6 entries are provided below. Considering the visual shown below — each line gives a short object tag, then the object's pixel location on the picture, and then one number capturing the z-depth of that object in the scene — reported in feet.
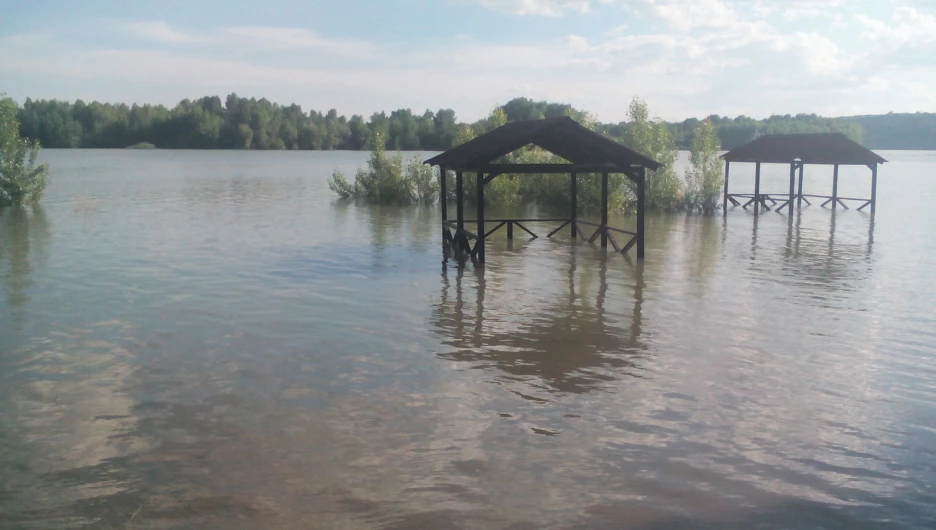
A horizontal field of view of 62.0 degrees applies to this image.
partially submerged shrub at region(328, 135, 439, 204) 136.98
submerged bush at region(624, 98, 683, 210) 120.26
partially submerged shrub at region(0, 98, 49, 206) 110.83
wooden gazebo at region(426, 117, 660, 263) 62.39
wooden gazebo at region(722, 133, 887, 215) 112.68
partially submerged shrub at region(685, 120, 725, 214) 123.95
